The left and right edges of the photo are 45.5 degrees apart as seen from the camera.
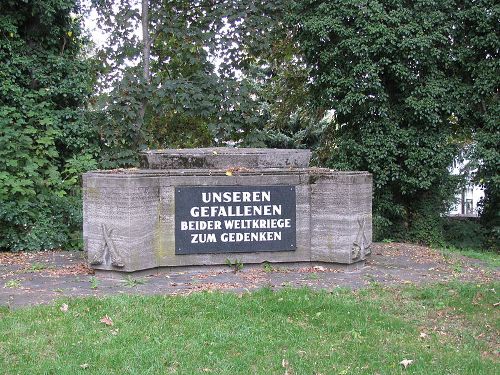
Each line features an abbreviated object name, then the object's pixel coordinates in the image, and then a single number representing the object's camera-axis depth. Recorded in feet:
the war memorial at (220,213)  24.04
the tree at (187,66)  45.24
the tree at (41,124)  35.55
